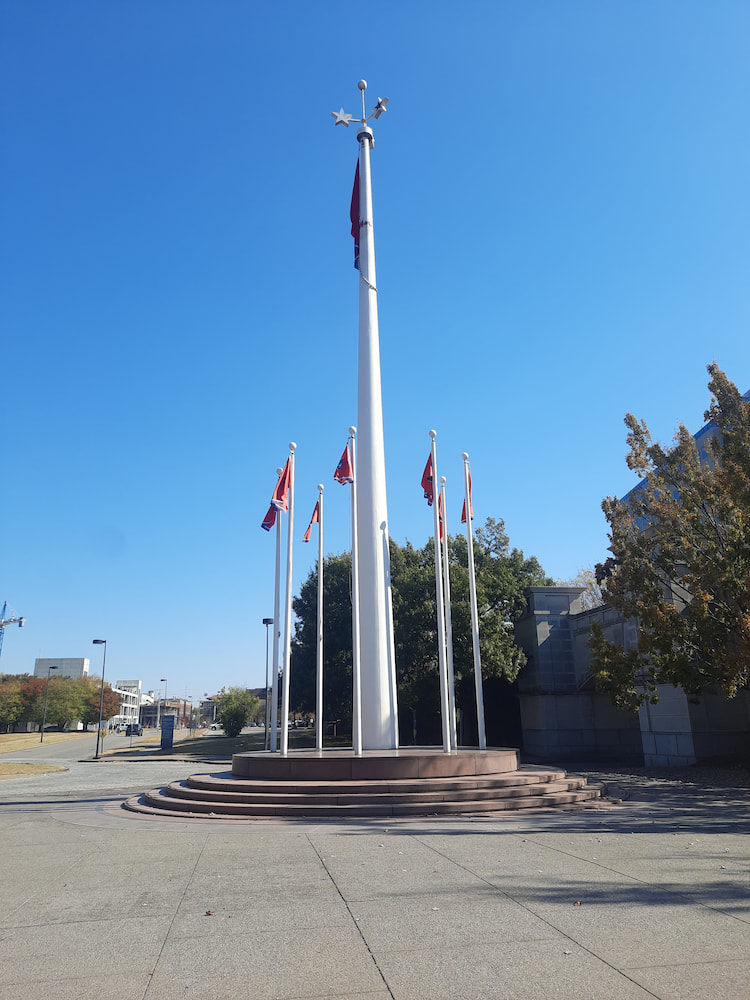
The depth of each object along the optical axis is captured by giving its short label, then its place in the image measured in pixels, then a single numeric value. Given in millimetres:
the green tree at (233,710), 66312
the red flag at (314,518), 22503
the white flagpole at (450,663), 20469
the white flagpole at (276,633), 21241
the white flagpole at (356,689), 18422
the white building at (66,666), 184000
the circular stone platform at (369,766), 16562
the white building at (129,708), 177150
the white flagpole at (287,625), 18250
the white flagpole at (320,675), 20477
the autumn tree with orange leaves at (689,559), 19797
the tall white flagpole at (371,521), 20594
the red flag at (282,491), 20188
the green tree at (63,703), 103438
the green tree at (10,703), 99250
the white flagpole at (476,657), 20703
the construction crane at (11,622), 168425
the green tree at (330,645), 46656
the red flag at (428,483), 21375
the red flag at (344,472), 20531
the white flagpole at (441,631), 19370
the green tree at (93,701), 112750
